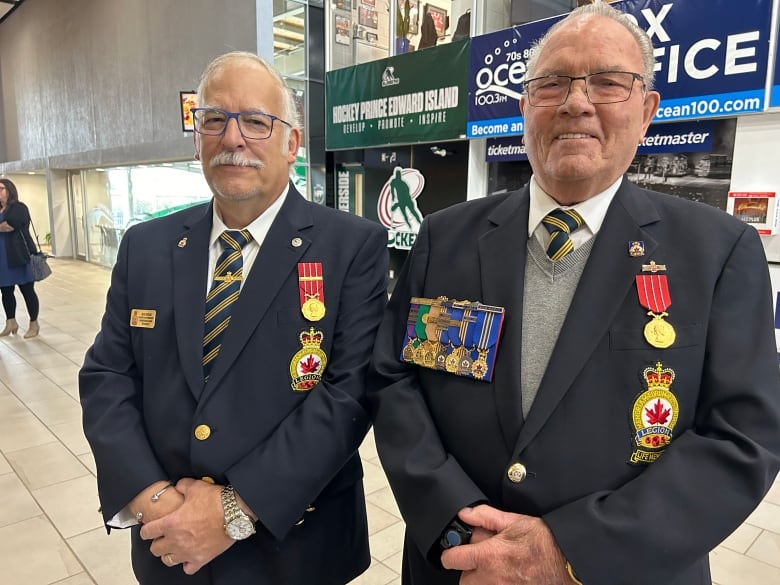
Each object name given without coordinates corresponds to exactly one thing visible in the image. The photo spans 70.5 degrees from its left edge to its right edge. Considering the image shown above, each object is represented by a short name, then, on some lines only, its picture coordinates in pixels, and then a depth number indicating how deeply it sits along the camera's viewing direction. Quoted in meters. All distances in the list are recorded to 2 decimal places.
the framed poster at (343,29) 9.10
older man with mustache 1.30
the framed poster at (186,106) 8.23
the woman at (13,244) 6.00
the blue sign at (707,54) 4.58
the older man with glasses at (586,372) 1.00
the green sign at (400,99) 7.09
